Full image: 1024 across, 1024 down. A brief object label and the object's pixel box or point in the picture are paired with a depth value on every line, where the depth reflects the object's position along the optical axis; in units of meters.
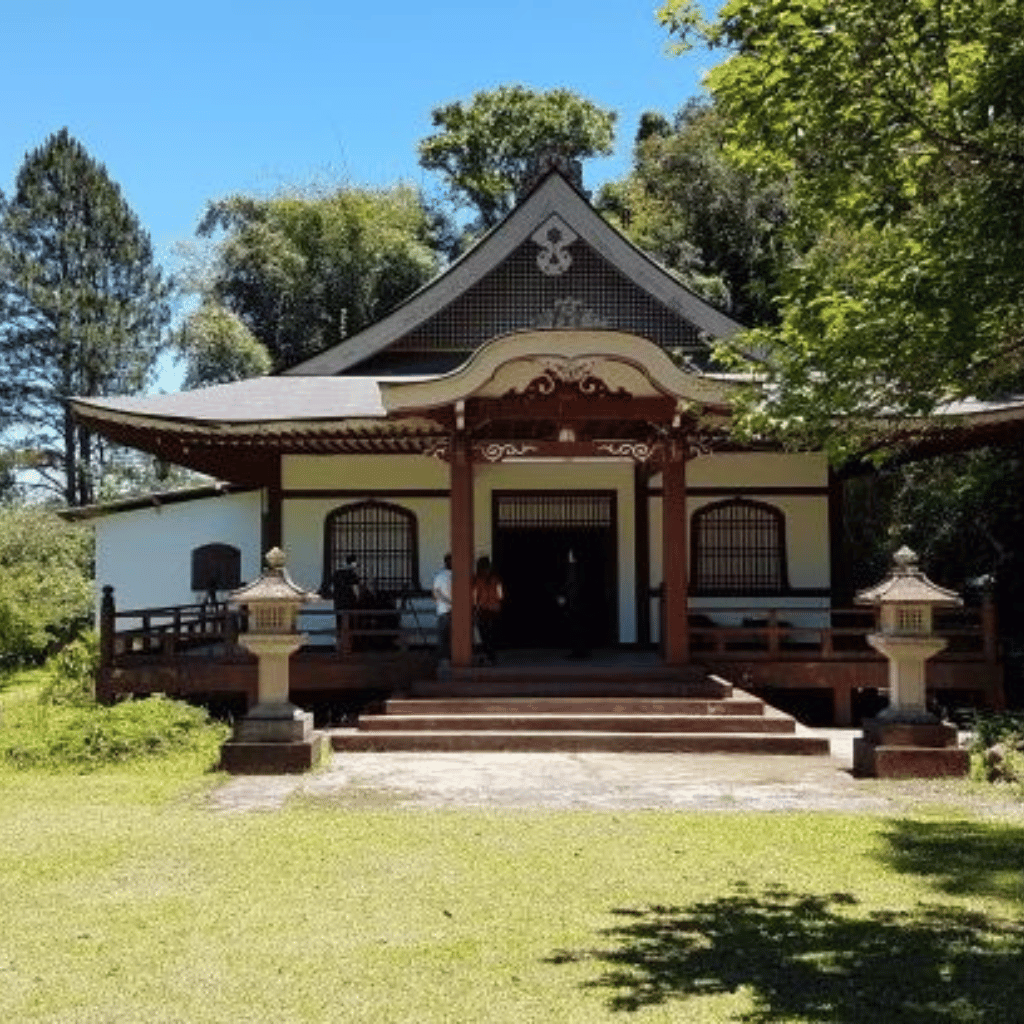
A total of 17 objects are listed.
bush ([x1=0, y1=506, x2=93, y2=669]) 22.42
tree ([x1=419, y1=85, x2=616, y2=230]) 51.12
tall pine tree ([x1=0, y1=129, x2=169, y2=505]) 45.69
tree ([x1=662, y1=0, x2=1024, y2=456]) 4.79
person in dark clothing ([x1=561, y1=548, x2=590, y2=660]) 16.22
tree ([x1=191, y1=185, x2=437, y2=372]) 44.44
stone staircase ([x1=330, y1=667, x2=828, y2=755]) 12.40
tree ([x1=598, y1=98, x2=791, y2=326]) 40.19
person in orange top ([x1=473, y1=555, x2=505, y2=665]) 15.19
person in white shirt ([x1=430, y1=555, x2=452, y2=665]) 14.78
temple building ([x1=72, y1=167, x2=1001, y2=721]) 15.30
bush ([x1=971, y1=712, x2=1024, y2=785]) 10.49
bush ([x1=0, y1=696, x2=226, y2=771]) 11.92
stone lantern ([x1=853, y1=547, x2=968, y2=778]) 10.59
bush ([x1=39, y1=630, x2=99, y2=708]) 16.47
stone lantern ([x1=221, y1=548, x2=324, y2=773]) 10.98
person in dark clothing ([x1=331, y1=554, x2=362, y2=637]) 16.50
